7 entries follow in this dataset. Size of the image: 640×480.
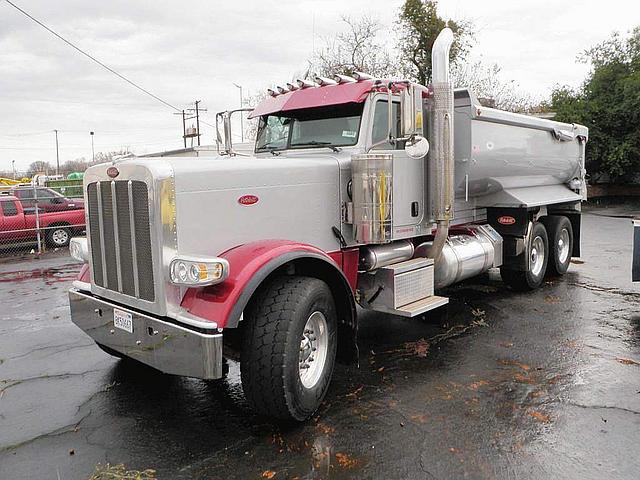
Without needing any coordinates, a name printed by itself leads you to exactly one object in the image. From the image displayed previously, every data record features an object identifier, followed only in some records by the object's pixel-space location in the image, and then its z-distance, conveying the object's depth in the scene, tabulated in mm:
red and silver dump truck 3814
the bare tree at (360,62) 25875
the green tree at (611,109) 25375
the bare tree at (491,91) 27000
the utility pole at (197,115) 43859
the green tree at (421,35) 23938
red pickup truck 13938
